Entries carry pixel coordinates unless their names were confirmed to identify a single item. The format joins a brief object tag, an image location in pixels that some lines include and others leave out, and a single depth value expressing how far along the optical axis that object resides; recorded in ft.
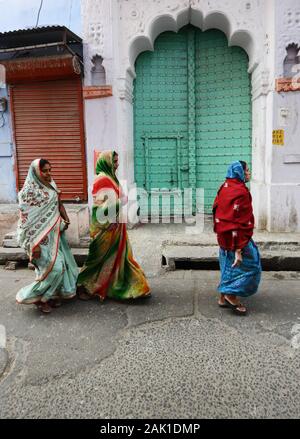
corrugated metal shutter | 22.74
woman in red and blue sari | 11.14
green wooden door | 22.50
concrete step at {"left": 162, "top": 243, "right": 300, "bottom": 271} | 16.48
